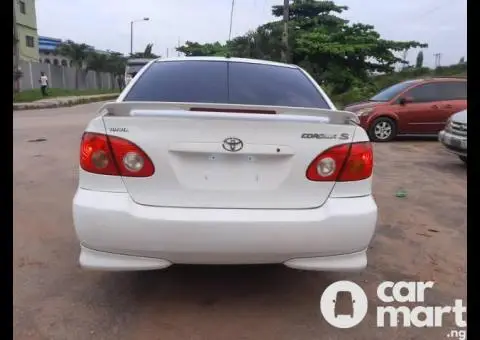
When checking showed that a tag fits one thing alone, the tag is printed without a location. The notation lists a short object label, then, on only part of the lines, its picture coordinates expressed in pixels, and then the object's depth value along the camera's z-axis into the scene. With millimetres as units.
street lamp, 52469
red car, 10891
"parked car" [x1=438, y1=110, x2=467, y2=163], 7273
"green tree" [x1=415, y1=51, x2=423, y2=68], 37272
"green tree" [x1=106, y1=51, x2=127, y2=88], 51375
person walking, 26969
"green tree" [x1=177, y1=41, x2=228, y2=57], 38466
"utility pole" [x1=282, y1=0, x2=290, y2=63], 21403
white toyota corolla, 2521
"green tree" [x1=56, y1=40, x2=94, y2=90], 44906
